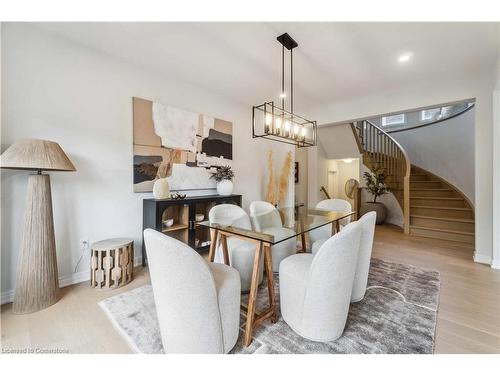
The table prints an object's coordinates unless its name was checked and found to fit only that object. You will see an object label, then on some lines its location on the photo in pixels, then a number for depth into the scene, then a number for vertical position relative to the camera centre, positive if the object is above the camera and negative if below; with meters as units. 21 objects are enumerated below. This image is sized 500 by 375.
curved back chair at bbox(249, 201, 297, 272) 1.85 -0.38
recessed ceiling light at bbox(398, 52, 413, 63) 2.42 +1.49
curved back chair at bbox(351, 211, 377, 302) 1.73 -0.61
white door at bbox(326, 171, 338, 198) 6.92 +0.07
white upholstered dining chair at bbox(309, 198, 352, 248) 2.81 -0.31
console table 2.58 -0.38
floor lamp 1.72 -0.36
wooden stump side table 2.11 -0.77
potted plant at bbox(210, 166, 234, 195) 3.34 +0.10
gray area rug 1.38 -1.04
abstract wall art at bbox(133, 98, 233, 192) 2.68 +0.59
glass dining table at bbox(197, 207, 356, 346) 1.43 -0.38
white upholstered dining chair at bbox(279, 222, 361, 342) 1.28 -0.66
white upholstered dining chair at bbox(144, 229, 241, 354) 1.06 -0.61
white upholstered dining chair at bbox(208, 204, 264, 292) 2.01 -0.62
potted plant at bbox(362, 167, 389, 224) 5.36 -0.08
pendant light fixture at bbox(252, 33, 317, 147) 2.17 +0.69
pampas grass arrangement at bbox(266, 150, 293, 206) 4.42 +0.07
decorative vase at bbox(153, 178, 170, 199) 2.63 -0.03
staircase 4.11 -0.19
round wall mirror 6.24 -0.03
